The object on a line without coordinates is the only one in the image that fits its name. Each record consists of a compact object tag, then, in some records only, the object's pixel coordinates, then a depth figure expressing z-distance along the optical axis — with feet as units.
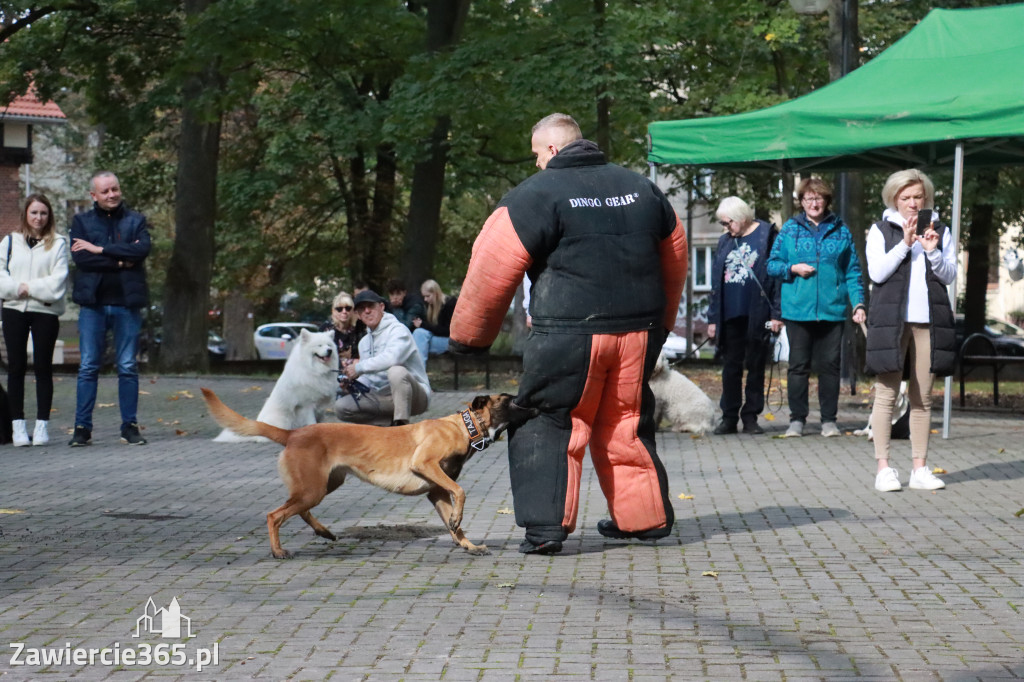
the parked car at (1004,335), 101.55
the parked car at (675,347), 125.26
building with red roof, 114.11
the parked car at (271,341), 138.21
